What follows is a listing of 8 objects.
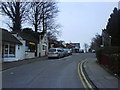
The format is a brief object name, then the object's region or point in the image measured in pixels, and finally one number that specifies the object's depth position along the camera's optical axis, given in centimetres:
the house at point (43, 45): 2339
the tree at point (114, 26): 1217
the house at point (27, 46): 1689
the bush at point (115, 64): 657
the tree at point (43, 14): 2435
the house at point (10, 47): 1395
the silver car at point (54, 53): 1891
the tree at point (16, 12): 2358
